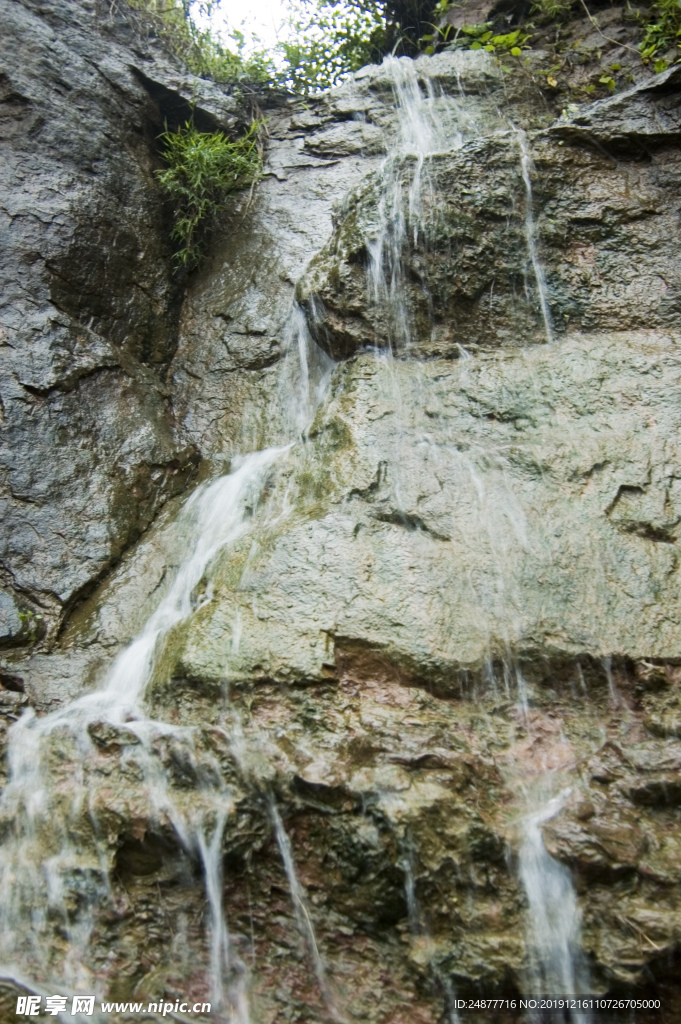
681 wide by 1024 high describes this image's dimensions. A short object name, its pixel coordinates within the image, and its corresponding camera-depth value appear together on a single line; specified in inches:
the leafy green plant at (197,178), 243.4
